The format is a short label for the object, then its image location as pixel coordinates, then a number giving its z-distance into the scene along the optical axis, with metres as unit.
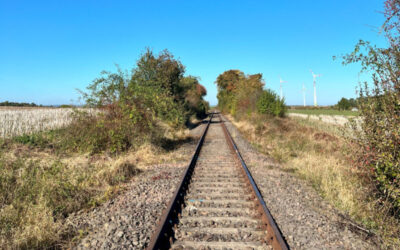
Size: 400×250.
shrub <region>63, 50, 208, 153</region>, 9.86
